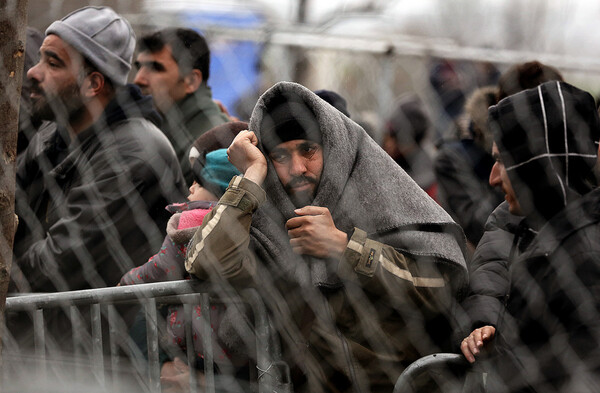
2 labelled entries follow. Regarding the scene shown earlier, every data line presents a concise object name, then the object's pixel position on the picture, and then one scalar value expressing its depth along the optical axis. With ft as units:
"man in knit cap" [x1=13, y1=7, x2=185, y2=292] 19.36
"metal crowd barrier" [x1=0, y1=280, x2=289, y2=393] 15.55
